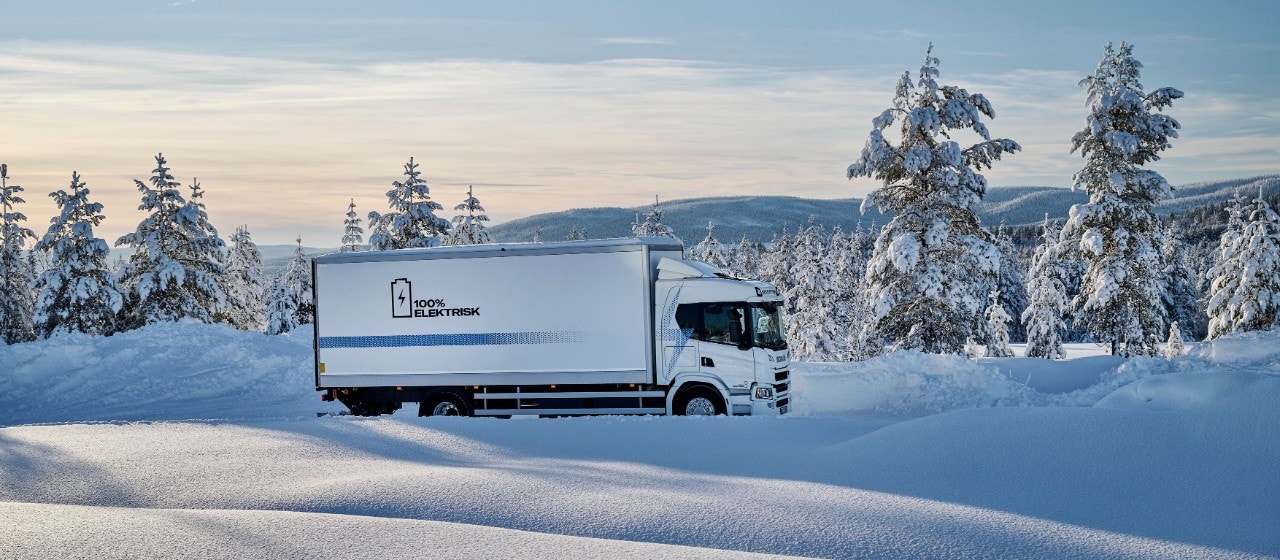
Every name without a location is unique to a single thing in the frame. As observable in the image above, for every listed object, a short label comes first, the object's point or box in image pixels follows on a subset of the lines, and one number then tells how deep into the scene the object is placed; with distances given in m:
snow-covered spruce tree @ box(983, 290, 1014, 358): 53.50
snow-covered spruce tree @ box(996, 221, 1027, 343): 77.97
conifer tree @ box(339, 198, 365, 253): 63.03
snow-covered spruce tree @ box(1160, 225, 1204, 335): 69.75
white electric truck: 17.75
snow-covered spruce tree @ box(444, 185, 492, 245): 50.03
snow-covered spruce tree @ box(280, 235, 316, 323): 56.88
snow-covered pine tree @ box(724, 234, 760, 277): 86.57
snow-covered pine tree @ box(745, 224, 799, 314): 78.25
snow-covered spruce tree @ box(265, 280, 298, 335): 54.09
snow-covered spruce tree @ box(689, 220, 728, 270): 55.69
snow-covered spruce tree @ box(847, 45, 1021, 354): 28.70
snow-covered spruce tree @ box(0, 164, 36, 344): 48.56
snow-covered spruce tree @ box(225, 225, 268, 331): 47.25
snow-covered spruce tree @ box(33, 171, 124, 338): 43.06
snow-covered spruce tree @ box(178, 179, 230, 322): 43.75
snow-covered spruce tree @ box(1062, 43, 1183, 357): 31.45
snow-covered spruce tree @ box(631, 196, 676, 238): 51.84
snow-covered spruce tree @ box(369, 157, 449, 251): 44.56
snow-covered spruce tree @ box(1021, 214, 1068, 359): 55.91
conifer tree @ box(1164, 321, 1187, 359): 43.92
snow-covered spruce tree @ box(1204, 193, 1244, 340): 40.25
